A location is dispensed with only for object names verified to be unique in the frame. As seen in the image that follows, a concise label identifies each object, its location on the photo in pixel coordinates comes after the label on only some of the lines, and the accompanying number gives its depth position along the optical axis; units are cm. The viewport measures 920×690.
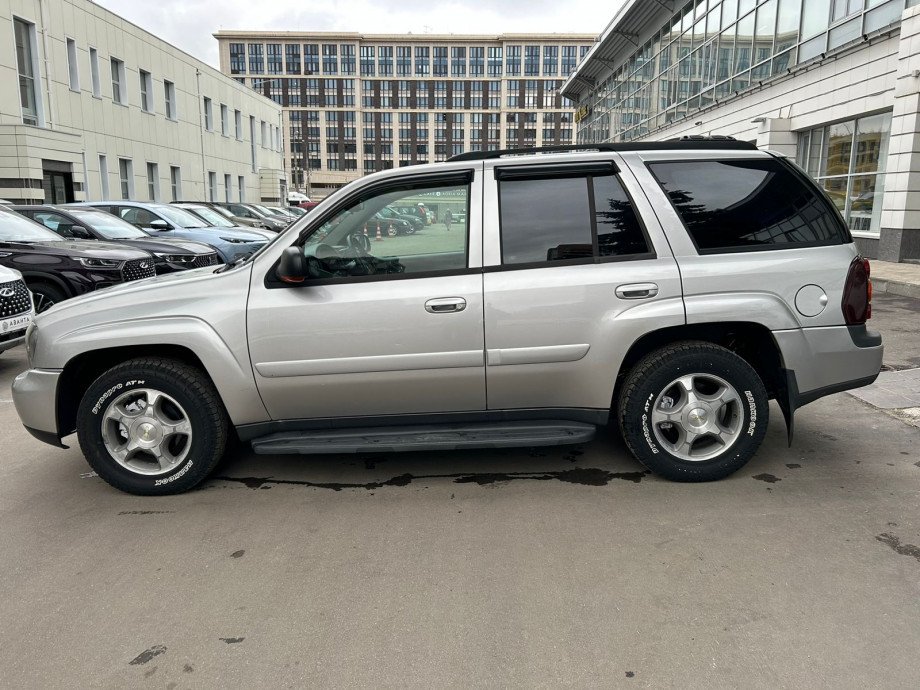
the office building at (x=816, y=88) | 1510
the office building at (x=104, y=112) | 2219
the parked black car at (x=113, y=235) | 1091
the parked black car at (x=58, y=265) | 847
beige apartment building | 12306
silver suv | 384
